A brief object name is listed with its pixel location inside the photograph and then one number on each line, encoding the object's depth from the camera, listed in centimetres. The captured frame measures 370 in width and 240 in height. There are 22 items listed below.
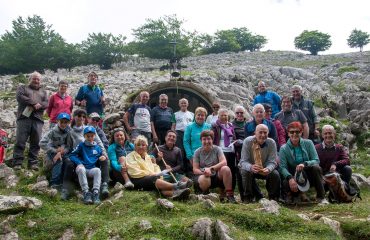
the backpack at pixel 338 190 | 750
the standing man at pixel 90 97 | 988
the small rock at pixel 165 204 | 625
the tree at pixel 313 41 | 5872
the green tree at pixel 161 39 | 4022
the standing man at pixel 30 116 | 888
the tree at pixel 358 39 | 6078
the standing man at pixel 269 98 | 1030
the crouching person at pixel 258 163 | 734
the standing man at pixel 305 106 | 962
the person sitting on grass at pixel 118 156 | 792
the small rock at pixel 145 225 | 562
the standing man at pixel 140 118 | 990
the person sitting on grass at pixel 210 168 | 743
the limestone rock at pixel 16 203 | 629
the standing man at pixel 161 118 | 1012
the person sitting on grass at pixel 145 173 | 732
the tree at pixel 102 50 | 4062
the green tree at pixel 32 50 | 3650
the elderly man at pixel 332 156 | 786
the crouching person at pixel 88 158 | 725
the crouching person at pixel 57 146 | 779
